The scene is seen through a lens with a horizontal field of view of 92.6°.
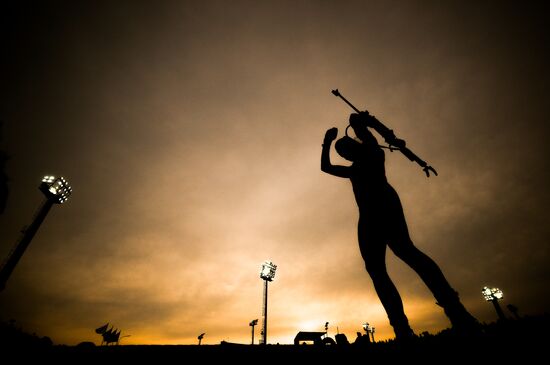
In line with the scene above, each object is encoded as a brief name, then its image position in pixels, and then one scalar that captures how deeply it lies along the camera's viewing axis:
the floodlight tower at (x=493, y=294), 47.78
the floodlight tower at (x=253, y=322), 56.18
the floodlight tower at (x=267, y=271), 38.20
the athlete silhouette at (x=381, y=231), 2.94
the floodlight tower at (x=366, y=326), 75.48
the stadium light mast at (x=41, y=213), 39.22
